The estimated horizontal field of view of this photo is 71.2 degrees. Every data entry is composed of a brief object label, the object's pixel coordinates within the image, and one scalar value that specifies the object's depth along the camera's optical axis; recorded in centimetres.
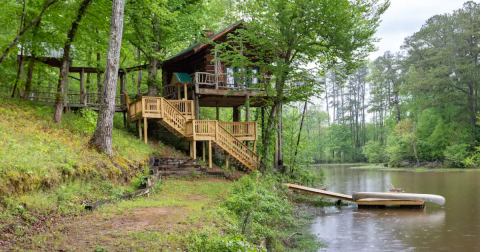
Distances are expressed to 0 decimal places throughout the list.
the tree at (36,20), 1386
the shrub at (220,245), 492
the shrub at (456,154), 3616
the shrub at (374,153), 5384
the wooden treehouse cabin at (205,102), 1777
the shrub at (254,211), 781
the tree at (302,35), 1583
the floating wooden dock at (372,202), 1483
